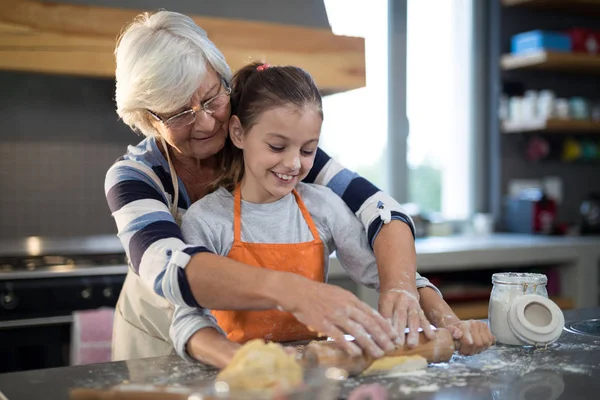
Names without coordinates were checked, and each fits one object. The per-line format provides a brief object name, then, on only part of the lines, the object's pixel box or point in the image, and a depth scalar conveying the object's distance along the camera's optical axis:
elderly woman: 1.10
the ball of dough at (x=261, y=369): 0.78
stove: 2.34
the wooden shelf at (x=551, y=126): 3.54
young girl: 1.36
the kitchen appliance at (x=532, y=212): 3.60
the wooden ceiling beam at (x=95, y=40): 2.45
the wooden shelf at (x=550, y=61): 3.51
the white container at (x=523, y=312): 1.23
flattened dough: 1.07
